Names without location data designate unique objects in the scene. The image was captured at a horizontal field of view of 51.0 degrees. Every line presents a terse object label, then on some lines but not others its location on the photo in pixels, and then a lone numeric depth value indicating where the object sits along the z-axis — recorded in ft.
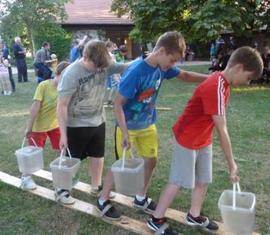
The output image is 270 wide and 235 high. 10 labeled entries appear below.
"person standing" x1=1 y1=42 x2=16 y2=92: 28.09
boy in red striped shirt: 6.25
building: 66.31
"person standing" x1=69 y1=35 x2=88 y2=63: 22.39
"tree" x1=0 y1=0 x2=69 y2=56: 45.46
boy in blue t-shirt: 6.79
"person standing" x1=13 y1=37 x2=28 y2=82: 34.02
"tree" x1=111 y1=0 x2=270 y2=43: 26.89
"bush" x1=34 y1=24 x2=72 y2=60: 54.34
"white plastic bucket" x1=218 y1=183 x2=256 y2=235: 6.10
